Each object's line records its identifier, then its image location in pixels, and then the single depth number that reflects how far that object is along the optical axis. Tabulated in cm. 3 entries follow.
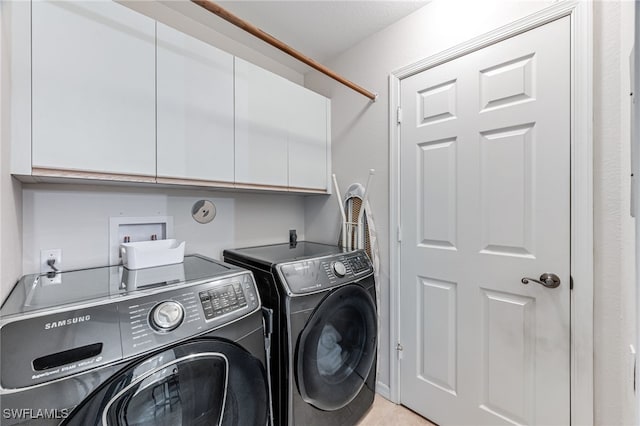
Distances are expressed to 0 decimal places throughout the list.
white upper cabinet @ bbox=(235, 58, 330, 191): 159
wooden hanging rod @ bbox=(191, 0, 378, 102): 104
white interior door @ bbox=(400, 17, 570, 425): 120
